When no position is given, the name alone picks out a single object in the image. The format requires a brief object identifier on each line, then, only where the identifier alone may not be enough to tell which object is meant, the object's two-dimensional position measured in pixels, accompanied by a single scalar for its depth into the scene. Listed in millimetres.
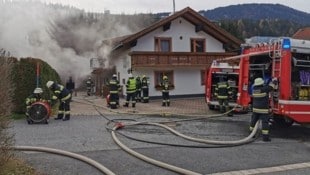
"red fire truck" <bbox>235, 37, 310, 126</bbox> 7146
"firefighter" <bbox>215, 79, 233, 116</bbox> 11217
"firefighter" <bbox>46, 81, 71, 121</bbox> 9424
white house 17469
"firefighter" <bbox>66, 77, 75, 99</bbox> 18133
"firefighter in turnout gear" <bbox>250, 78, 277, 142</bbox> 6867
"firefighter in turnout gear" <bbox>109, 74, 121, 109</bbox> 12270
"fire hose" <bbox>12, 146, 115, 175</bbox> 4526
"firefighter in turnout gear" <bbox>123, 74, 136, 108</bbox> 12893
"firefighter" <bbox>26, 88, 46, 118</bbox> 8968
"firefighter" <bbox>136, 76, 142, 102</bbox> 14583
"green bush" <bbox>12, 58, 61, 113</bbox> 9906
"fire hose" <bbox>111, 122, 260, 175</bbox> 4554
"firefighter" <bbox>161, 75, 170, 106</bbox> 13875
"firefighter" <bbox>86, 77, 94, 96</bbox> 22067
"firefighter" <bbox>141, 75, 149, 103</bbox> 15091
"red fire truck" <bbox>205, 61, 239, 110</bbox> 12024
